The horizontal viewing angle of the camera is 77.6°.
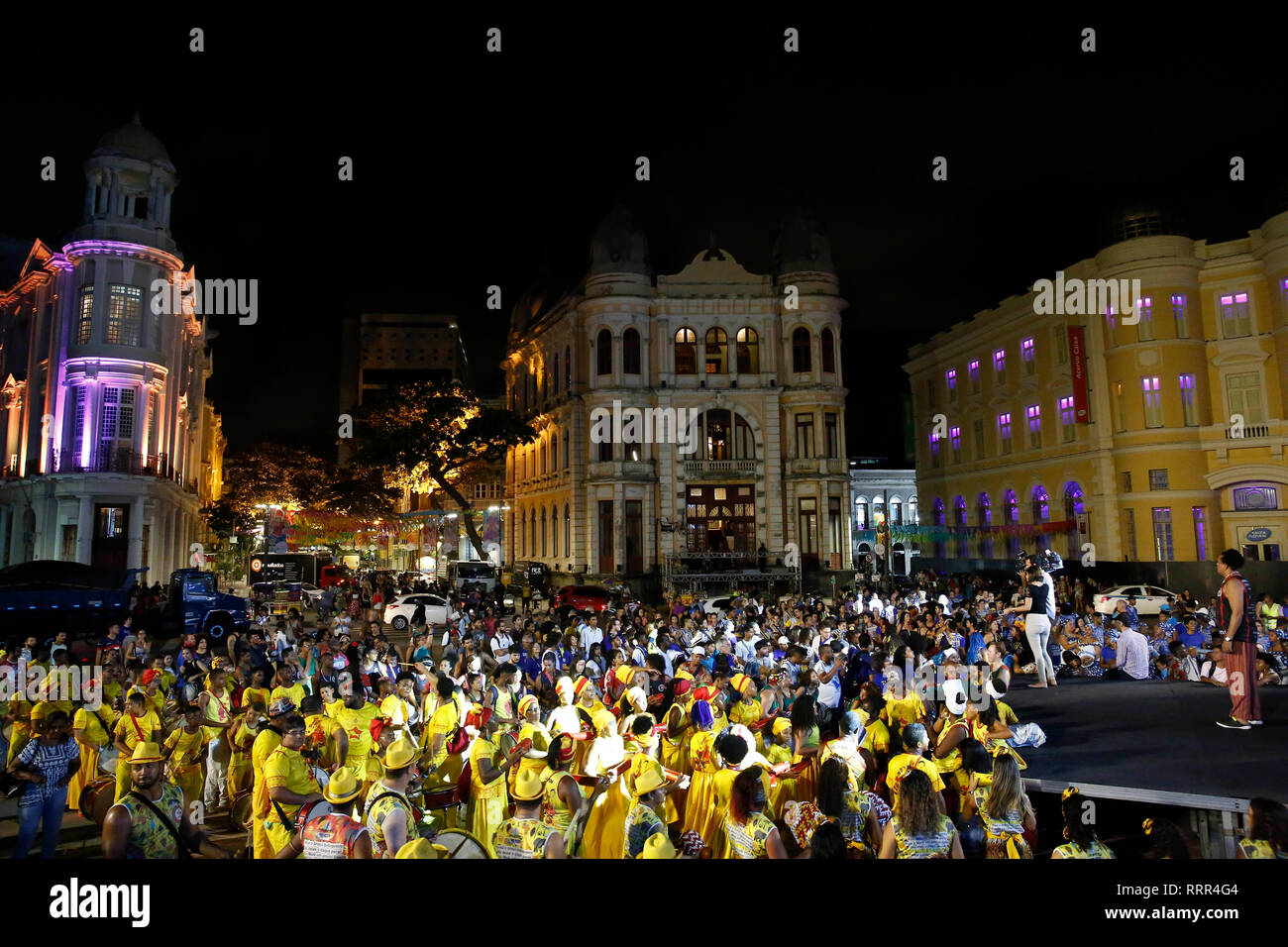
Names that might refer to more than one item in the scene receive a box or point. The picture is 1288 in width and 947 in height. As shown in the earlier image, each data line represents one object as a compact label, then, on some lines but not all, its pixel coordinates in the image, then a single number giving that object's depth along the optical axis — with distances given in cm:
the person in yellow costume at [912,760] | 638
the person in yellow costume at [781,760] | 663
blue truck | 2166
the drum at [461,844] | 431
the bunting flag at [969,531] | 3541
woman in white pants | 1194
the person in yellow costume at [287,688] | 960
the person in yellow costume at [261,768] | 626
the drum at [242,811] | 834
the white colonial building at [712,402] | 3944
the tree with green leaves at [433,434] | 4150
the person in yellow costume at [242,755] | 853
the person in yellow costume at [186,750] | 808
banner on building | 3541
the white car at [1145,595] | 2672
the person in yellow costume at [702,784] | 633
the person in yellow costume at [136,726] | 789
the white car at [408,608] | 2686
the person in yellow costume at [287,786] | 614
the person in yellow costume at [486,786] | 610
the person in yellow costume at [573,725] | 790
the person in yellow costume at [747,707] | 855
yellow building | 3238
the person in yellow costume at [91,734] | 868
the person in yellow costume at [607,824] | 566
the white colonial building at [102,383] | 3312
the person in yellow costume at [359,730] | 779
